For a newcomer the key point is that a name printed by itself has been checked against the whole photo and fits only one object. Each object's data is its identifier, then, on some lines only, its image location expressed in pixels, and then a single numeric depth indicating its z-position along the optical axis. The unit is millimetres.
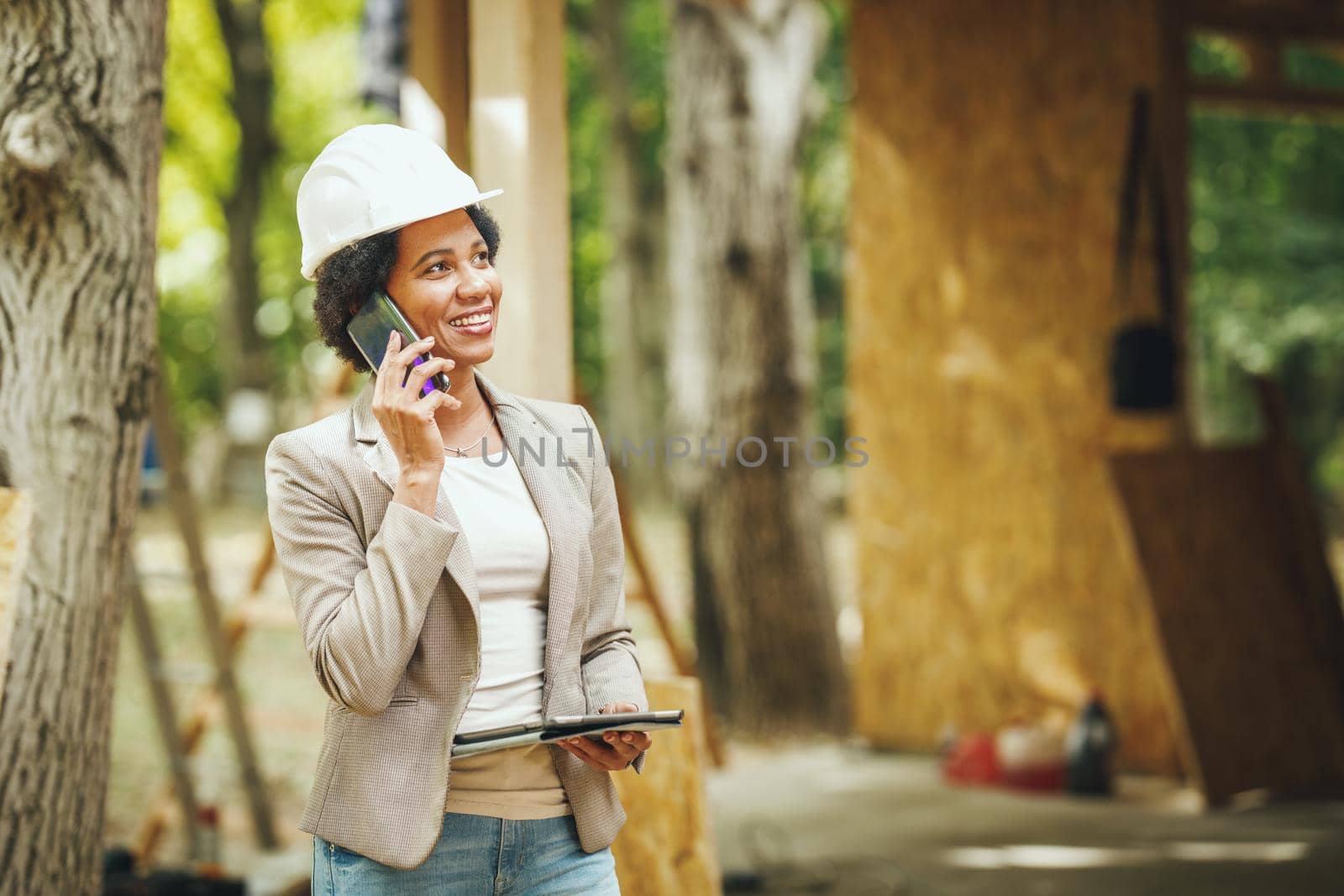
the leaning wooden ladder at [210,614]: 11812
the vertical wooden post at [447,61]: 9531
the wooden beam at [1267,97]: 14812
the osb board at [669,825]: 7148
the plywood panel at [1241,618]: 13102
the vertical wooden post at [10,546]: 5625
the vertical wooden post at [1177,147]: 13734
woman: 4301
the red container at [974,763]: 13922
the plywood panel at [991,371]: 14172
